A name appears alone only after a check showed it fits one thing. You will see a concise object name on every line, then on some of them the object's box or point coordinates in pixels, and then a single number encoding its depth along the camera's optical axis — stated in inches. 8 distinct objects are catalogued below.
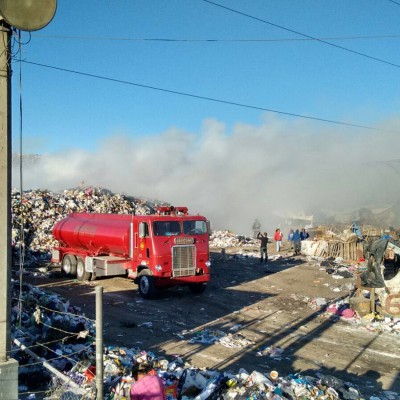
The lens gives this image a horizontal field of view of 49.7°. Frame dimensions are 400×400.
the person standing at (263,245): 808.3
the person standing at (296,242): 940.6
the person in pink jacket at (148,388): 163.5
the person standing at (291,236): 985.5
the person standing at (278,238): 960.9
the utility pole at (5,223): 167.6
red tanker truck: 498.0
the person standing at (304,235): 1056.2
